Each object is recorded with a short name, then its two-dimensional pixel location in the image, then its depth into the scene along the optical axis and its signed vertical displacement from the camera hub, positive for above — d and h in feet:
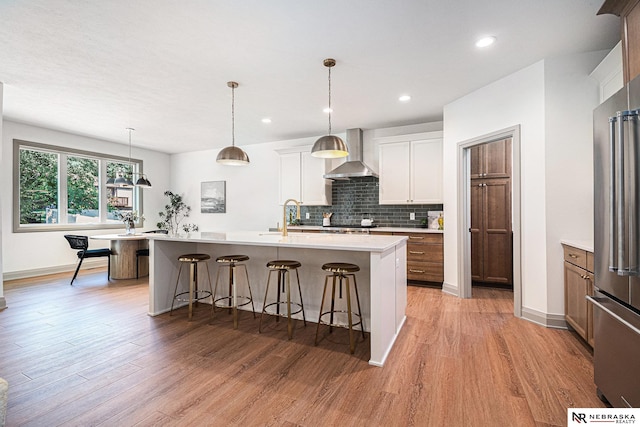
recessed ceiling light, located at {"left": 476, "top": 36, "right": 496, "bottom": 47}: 8.96 +5.15
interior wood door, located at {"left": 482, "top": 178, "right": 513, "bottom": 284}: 14.87 -0.85
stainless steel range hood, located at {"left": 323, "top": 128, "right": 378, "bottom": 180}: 16.89 +2.80
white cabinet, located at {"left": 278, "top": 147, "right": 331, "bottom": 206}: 19.29 +2.35
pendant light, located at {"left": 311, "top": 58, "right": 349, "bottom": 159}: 10.06 +2.27
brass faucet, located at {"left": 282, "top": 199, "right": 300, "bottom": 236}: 11.27 -0.64
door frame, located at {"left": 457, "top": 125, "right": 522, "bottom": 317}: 13.52 -0.01
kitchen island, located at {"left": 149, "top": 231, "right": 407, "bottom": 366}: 7.93 -1.69
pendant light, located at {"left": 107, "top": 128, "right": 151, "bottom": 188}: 18.25 +2.01
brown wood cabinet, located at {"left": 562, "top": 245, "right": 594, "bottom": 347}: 8.15 -2.19
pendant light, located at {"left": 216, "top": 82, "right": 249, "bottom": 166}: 11.55 +2.21
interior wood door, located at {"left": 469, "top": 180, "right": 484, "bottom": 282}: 15.44 -0.82
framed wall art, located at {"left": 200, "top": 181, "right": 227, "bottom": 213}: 24.52 +1.45
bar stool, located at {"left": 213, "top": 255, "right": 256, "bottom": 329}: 10.58 -2.90
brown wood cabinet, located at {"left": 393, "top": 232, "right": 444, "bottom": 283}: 15.24 -2.18
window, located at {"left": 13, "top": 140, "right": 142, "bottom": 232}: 17.99 +1.68
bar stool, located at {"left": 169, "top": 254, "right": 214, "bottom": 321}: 11.11 -2.89
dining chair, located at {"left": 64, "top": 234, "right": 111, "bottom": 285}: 16.90 -1.72
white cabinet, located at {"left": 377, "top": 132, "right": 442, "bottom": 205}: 16.19 +2.47
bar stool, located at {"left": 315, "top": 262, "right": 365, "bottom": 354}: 8.46 -1.76
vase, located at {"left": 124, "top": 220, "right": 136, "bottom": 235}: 18.85 -0.70
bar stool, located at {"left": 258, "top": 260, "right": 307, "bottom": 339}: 9.61 -2.31
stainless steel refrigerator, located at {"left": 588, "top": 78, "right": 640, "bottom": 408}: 5.06 -0.58
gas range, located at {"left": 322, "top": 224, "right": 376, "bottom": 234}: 17.20 -0.84
